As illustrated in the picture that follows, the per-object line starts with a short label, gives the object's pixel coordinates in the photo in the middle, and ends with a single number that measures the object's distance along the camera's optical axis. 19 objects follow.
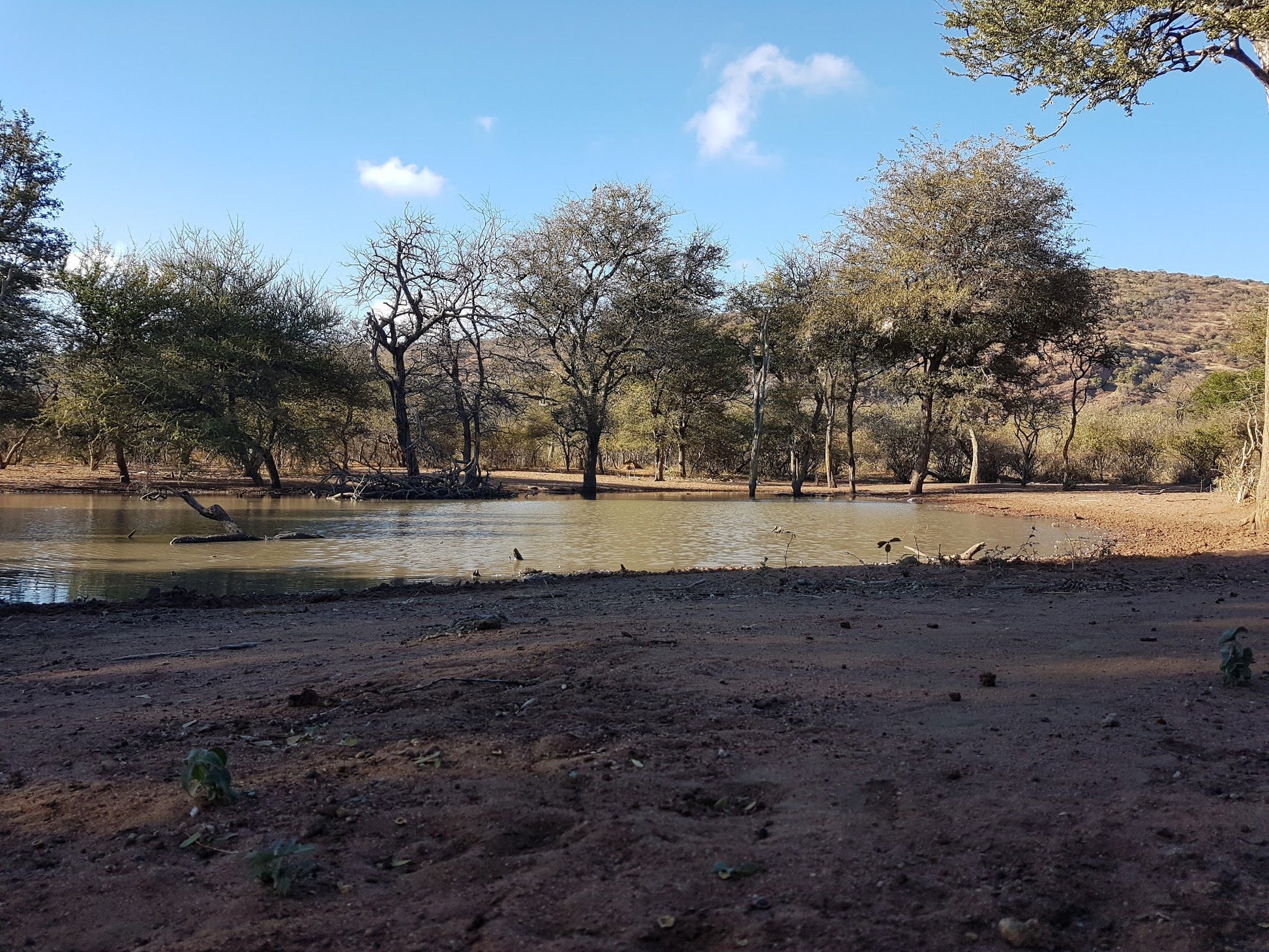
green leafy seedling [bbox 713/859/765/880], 2.36
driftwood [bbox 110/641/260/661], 5.67
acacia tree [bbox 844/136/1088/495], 27.39
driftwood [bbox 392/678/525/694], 4.40
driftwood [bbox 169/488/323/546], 14.08
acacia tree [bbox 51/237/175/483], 26.20
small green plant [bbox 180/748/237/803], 2.85
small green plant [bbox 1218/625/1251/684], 4.04
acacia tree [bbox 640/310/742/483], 33.75
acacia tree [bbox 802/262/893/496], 30.20
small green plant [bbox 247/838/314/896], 2.31
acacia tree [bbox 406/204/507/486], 30.92
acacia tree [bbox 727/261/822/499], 34.97
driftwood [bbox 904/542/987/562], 10.69
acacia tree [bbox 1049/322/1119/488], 30.81
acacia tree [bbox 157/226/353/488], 27.14
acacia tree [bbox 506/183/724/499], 30.39
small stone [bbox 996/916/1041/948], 2.05
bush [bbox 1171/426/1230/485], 30.31
